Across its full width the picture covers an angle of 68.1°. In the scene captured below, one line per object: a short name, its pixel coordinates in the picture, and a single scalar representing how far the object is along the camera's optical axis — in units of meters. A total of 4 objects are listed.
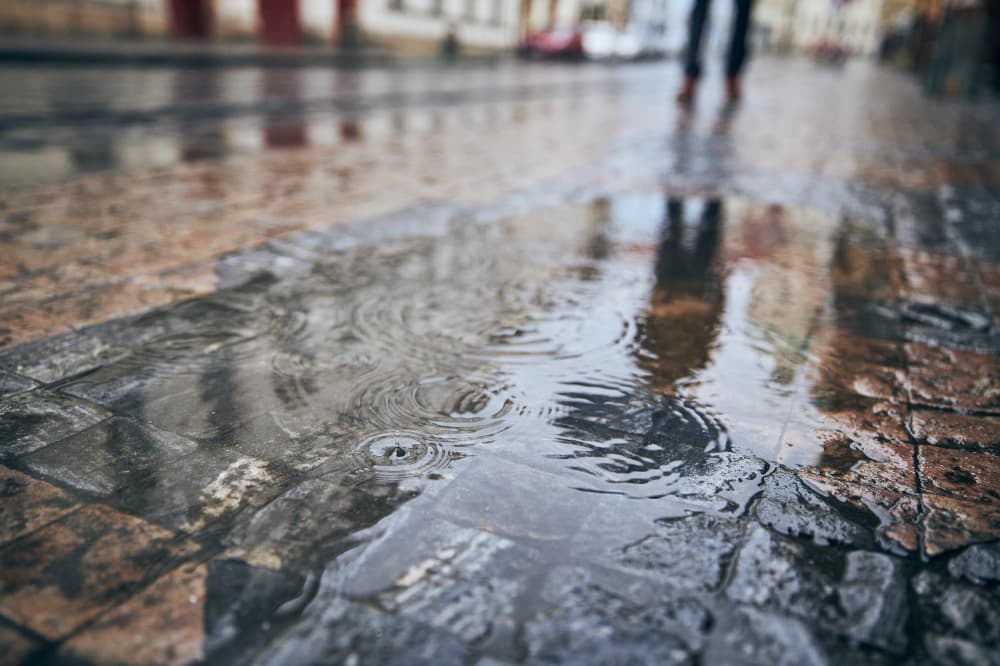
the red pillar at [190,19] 16.97
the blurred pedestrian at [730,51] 8.30
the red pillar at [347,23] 21.23
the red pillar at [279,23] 19.23
